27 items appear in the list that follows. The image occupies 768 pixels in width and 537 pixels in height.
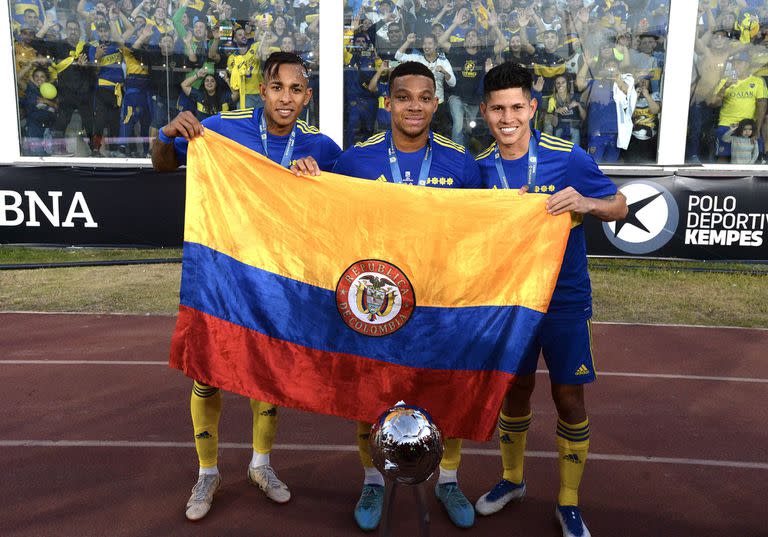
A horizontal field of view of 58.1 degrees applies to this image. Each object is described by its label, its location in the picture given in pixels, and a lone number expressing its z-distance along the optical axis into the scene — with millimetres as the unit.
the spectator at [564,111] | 11891
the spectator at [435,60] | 11977
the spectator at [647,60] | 11641
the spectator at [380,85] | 12070
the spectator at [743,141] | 11781
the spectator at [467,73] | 11922
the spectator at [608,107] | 11828
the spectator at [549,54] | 11859
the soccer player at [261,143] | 3295
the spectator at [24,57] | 11938
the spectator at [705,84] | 11602
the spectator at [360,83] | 12000
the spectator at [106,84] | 12047
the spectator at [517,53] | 11867
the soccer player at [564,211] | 2994
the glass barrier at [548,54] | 11789
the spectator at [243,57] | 12180
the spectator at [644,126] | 11781
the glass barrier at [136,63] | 12039
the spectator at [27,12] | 11820
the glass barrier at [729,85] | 11578
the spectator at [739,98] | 11688
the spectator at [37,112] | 12141
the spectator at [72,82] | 12086
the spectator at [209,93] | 12219
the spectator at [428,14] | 11859
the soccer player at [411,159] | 3121
